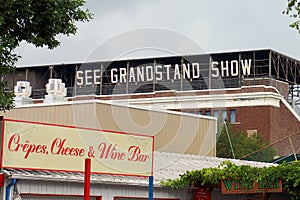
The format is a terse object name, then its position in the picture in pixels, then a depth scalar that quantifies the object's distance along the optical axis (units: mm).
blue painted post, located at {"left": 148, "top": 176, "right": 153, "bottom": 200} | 19844
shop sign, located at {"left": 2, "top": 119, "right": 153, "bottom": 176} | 17922
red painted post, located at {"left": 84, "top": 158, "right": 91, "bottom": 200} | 16438
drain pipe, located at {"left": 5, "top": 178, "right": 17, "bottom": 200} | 17636
